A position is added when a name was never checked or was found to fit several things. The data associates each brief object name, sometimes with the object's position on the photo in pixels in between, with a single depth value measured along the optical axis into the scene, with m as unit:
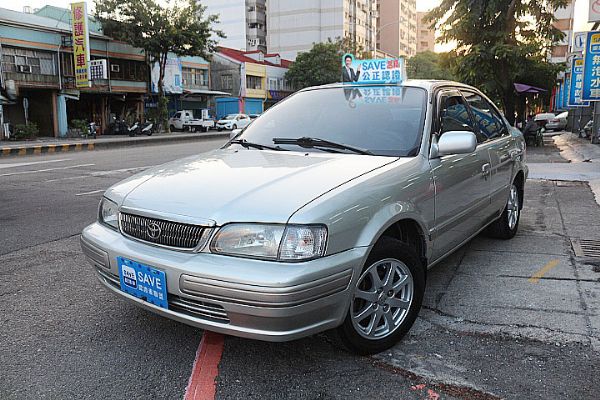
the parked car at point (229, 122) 36.34
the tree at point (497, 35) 15.80
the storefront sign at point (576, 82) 17.05
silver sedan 2.37
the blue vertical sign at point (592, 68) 14.05
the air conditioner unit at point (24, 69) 27.16
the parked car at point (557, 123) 27.81
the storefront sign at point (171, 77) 35.66
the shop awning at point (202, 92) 38.94
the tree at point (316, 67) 51.69
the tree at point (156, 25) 30.53
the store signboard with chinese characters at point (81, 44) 27.25
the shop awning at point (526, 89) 16.83
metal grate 4.67
